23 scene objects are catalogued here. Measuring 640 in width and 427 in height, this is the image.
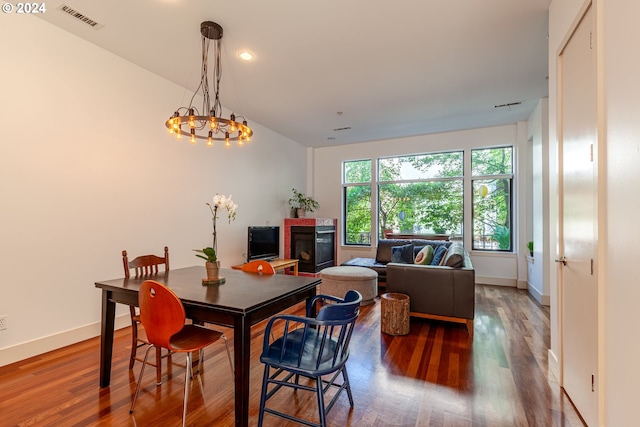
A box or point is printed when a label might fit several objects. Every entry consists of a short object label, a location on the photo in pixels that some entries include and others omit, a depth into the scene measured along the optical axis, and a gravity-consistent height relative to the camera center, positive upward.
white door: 1.70 +0.03
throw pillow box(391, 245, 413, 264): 5.37 -0.64
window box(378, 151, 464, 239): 6.05 +0.56
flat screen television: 5.02 -0.44
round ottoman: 4.24 -0.93
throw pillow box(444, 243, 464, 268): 3.42 -0.46
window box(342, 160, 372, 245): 6.88 +0.43
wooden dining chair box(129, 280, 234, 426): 1.68 -0.61
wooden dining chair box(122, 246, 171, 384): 2.19 -0.48
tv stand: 5.05 -0.81
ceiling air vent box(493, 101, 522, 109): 4.48 +1.80
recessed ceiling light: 3.12 +1.77
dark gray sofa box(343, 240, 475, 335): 3.28 -0.80
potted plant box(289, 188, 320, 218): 6.61 +0.36
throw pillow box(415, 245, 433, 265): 4.09 -0.52
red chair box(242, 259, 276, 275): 2.77 -0.48
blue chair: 1.59 -0.82
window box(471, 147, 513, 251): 5.68 +0.45
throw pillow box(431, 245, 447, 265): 4.23 -0.51
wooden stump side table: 3.19 -1.06
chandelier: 2.38 +1.71
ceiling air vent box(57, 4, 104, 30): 2.55 +1.81
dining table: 1.60 -0.51
